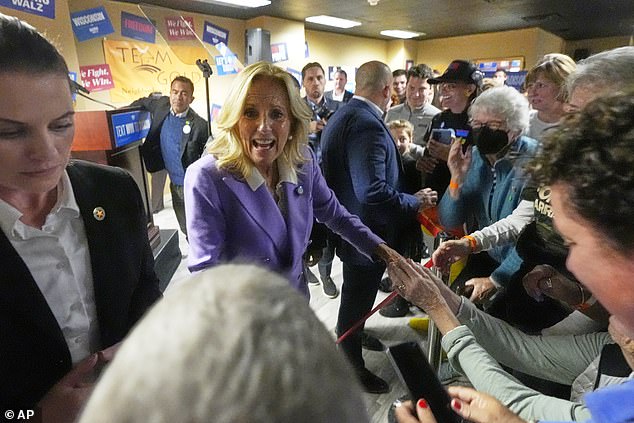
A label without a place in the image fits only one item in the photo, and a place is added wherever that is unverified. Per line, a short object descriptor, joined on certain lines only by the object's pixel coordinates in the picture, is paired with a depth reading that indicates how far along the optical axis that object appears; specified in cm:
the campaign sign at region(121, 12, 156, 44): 583
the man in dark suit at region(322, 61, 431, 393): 217
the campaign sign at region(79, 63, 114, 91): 549
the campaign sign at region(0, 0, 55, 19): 337
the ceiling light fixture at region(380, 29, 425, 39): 919
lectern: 210
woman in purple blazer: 135
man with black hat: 260
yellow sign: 581
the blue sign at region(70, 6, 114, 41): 533
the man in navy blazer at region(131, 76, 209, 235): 402
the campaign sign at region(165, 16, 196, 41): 639
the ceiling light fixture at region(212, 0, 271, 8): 584
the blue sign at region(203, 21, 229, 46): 690
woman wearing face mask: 179
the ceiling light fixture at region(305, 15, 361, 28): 746
